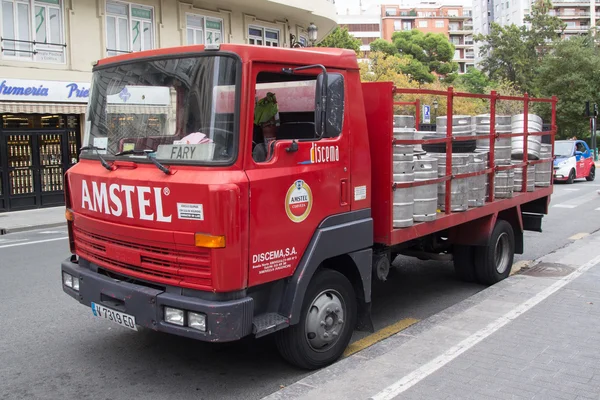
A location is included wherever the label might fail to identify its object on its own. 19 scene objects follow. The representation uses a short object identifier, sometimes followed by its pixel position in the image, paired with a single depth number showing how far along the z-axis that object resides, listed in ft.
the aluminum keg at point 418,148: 17.98
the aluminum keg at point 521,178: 24.03
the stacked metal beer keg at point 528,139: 24.02
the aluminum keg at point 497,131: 21.36
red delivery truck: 12.43
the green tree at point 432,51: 230.89
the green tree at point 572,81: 123.34
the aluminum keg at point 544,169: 25.88
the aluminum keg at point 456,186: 18.92
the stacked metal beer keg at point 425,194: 17.51
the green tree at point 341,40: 164.55
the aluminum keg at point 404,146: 16.33
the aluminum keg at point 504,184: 22.25
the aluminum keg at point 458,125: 19.70
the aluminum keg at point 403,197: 16.46
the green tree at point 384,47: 234.25
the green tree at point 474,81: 180.69
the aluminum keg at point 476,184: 20.22
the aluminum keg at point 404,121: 16.71
